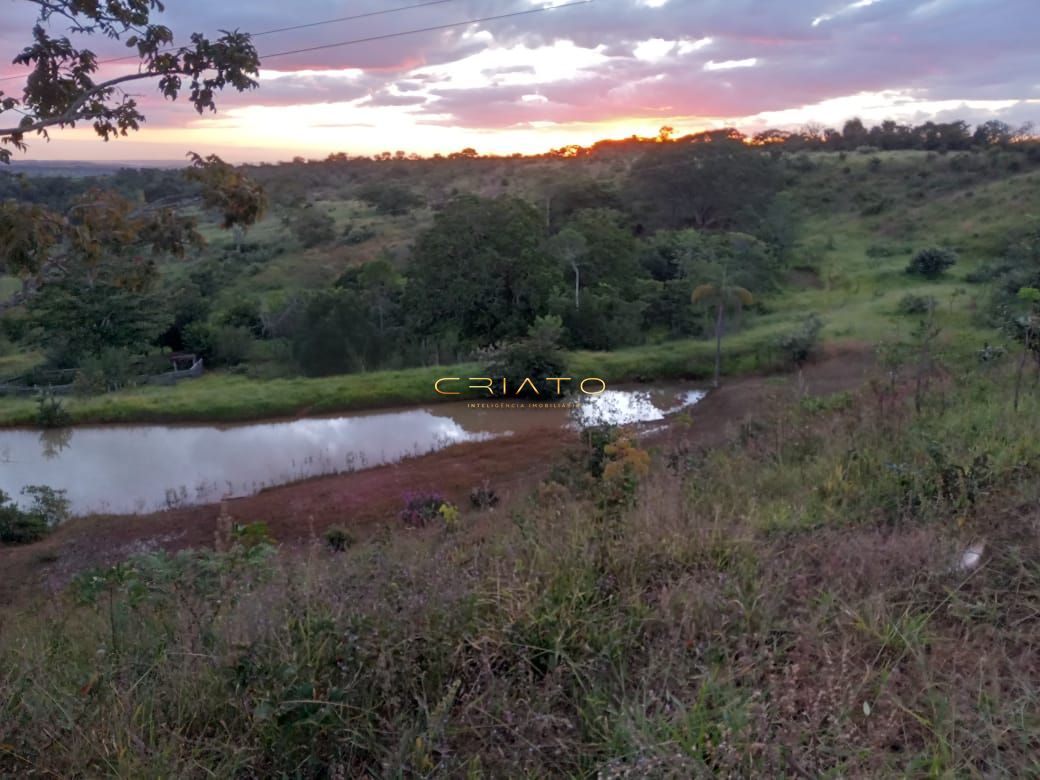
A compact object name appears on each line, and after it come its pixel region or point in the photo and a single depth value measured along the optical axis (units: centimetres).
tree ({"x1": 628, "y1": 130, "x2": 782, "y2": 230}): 3319
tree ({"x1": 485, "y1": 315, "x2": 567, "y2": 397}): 1866
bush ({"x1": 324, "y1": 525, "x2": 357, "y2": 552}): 859
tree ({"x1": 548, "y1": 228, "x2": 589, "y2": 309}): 2319
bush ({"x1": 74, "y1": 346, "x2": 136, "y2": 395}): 1998
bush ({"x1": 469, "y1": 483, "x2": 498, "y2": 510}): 923
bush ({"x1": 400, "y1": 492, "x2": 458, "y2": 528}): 900
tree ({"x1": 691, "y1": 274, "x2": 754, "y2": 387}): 1945
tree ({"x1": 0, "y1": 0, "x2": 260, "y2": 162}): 529
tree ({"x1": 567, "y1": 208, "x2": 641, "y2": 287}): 2397
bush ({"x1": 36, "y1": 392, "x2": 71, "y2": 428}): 1741
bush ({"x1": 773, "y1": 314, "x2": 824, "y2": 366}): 1941
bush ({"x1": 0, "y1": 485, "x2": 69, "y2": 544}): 1102
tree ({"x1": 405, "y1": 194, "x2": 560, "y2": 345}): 2205
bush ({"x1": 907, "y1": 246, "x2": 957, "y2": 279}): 2525
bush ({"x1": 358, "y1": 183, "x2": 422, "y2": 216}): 4392
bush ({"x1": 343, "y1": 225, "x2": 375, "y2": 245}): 3659
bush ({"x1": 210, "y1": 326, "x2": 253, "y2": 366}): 2361
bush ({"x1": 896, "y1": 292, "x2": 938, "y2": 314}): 2042
